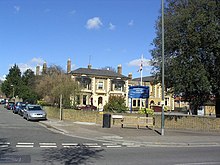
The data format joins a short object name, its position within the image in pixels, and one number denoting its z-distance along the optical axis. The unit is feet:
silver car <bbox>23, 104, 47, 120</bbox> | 99.35
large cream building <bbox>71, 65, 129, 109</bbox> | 210.38
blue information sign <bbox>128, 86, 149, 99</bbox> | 90.04
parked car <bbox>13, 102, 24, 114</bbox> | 144.97
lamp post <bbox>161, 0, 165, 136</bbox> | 61.12
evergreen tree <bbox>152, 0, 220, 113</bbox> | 67.51
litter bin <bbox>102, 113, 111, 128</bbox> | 75.57
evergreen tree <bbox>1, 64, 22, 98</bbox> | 311.29
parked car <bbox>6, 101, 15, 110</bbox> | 200.13
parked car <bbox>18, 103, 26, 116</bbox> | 127.85
